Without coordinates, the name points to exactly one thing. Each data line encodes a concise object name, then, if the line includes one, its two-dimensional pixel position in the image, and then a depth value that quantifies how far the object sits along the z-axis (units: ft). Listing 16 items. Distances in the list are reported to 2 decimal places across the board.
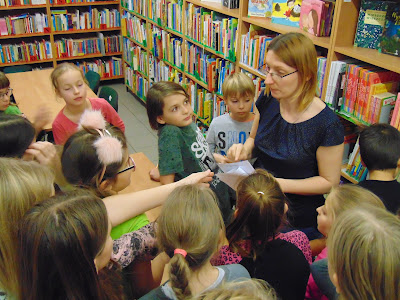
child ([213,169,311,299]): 4.40
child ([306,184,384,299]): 4.46
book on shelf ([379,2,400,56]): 6.77
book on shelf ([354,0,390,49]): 7.07
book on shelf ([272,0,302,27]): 8.65
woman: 5.42
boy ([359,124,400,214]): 5.66
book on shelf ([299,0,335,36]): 7.75
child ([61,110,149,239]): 4.82
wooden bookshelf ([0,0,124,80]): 17.49
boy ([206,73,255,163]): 8.29
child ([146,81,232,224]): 6.06
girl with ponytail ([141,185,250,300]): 3.55
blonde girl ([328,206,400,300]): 3.08
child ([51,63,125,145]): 8.57
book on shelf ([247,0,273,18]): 9.56
